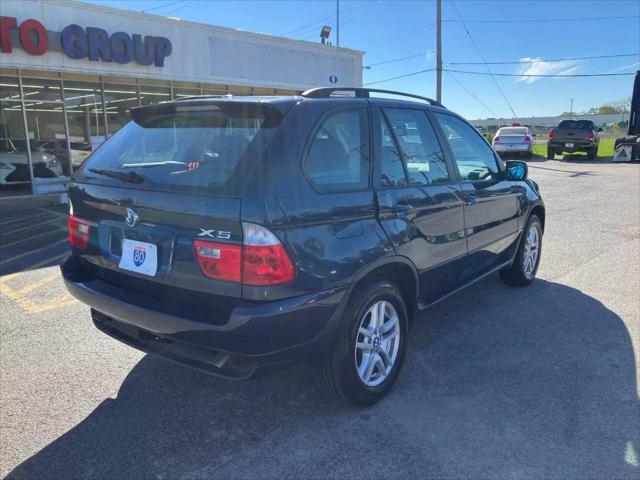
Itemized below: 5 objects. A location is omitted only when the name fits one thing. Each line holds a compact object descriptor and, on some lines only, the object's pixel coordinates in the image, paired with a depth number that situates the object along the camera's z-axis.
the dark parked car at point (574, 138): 23.48
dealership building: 11.19
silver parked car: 23.53
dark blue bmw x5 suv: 2.35
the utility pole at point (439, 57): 22.47
